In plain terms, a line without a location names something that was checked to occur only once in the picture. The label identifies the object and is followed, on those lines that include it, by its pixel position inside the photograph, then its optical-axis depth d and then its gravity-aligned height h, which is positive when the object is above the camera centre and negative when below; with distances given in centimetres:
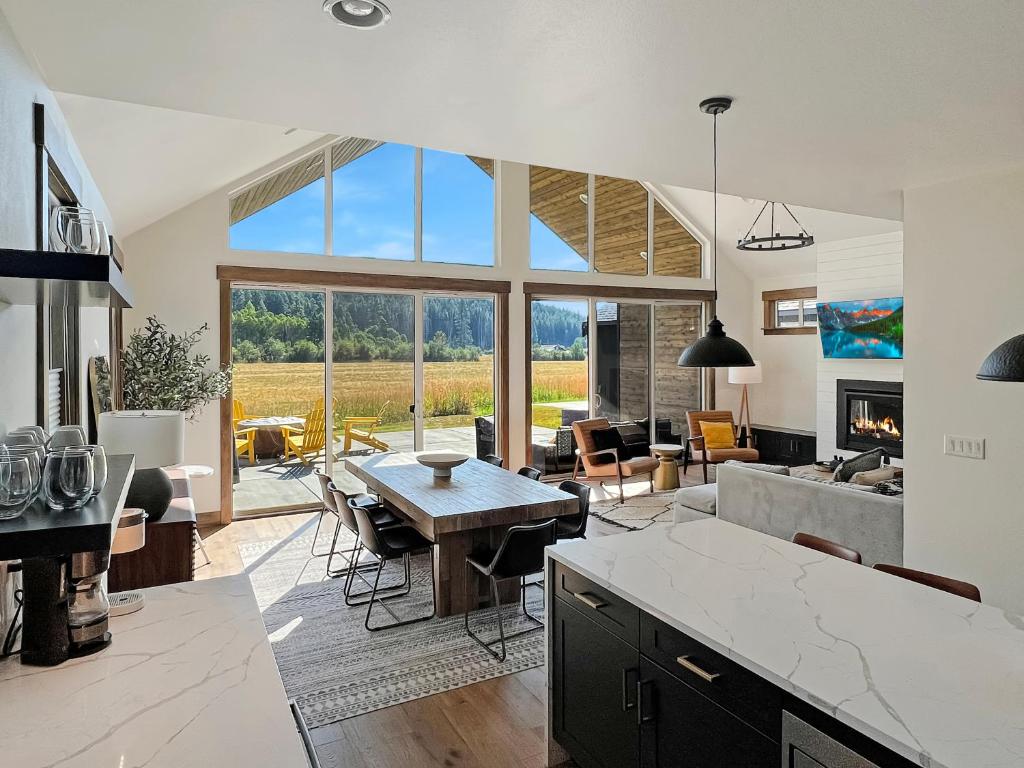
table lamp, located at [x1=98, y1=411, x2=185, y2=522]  291 -26
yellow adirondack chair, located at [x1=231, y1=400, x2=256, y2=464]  633 -59
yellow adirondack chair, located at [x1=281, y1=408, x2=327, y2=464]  663 -63
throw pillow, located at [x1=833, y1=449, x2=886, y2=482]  452 -64
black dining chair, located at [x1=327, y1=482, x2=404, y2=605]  406 -98
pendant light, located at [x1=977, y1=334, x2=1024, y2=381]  176 +3
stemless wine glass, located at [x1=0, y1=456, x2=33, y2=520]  113 -19
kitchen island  136 -69
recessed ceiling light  168 +95
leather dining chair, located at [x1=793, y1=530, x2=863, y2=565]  259 -70
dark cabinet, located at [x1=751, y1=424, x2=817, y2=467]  844 -95
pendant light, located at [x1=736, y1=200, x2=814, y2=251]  584 +162
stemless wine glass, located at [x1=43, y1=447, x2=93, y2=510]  119 -18
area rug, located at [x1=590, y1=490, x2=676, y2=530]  610 -135
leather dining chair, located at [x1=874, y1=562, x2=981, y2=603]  218 -71
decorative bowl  454 -60
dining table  368 -79
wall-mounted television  712 +51
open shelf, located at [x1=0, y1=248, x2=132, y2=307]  108 +18
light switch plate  334 -38
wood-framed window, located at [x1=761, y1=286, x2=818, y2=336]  859 +85
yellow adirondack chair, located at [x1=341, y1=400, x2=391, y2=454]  687 -55
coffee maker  144 -52
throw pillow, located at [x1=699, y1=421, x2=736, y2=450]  817 -76
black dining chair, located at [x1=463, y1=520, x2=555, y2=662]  346 -99
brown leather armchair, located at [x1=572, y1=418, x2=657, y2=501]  716 -96
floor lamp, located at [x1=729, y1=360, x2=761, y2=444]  862 +0
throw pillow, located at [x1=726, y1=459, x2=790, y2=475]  468 -68
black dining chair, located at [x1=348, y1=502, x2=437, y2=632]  377 -99
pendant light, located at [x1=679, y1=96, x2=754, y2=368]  303 +11
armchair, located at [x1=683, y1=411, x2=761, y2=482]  795 -93
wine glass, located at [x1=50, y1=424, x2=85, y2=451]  149 -14
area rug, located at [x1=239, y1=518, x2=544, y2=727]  306 -145
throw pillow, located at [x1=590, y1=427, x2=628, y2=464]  749 -75
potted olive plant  366 -3
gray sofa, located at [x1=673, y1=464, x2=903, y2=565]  382 -87
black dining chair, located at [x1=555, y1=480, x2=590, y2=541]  418 -97
